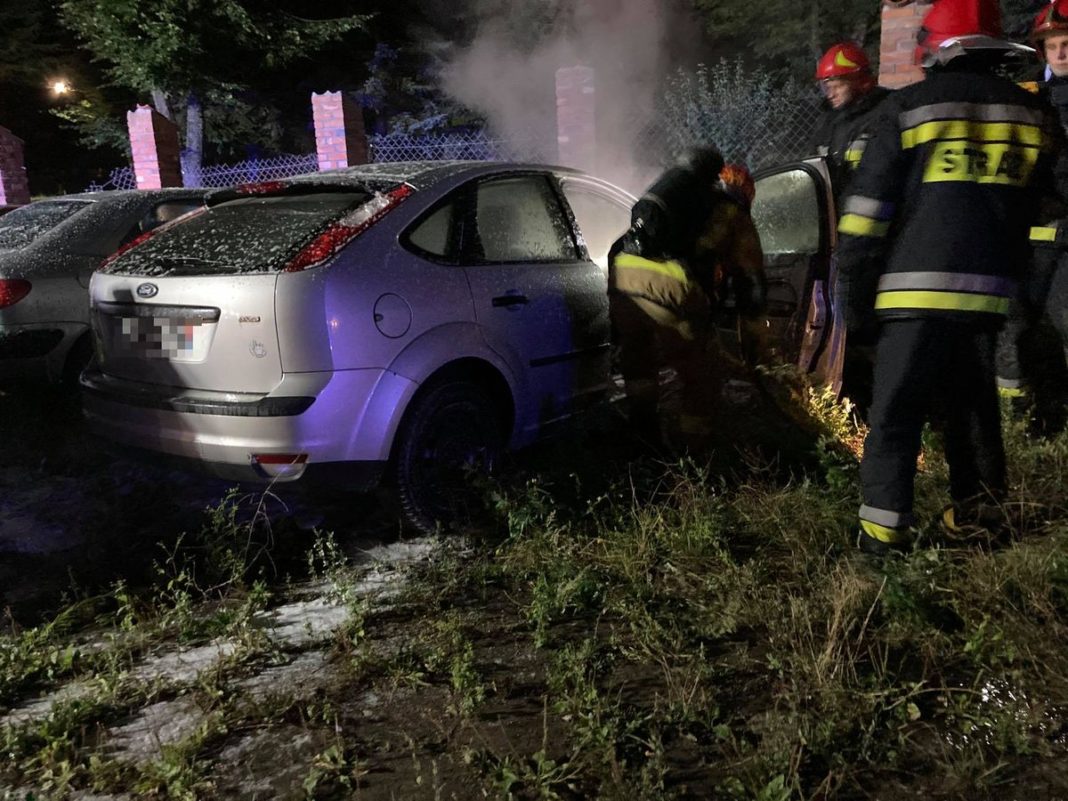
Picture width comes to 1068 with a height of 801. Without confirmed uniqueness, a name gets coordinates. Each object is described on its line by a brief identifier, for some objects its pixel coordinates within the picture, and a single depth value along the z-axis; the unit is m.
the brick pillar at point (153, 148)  11.45
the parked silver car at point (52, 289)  4.71
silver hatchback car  2.83
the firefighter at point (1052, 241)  3.54
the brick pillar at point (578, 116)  9.34
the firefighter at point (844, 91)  4.94
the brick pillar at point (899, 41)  7.08
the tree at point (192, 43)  13.79
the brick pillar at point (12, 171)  13.21
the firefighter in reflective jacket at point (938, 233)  2.46
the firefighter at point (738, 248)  3.74
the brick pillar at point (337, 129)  10.02
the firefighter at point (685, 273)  3.65
